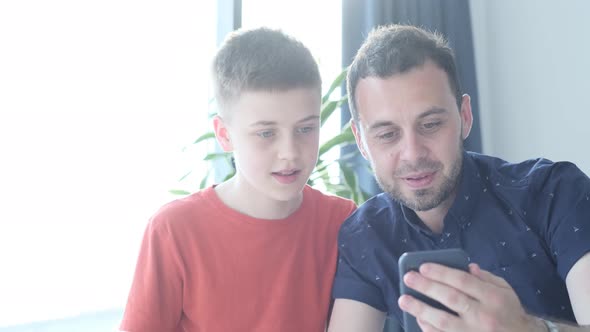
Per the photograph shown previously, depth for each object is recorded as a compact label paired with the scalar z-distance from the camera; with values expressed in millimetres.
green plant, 1855
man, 1054
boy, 1116
